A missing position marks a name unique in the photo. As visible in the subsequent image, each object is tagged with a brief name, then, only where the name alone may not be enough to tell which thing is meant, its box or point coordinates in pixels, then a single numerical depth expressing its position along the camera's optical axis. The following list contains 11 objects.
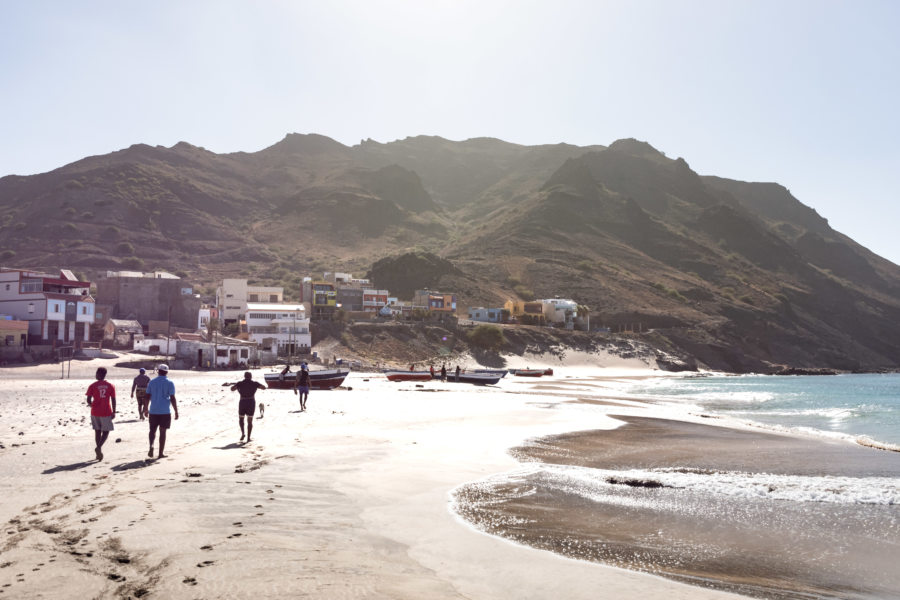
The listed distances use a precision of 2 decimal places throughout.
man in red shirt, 11.98
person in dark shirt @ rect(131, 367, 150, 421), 19.47
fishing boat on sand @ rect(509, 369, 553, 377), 66.75
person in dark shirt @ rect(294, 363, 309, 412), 24.02
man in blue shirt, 12.59
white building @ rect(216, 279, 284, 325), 77.62
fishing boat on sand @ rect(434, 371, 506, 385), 50.56
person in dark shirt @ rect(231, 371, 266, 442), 15.11
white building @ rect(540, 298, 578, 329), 104.06
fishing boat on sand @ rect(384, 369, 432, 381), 49.66
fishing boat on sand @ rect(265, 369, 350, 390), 36.53
